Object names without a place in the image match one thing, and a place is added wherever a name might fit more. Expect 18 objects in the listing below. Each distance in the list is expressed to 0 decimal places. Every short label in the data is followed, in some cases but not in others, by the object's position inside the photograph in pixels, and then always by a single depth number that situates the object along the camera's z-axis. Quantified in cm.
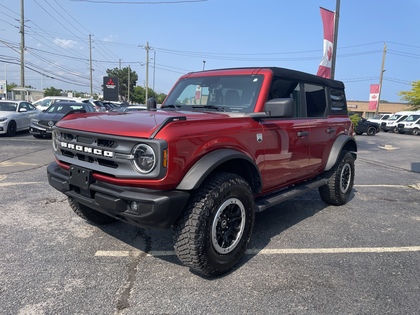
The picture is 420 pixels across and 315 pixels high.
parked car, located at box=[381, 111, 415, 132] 3160
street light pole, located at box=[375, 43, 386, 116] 4442
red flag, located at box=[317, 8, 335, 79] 1153
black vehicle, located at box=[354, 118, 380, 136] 2559
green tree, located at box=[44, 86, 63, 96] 7919
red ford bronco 274
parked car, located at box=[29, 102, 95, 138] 1291
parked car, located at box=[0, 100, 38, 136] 1358
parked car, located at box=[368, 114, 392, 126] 3420
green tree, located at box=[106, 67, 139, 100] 8238
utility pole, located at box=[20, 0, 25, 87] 3066
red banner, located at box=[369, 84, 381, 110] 3703
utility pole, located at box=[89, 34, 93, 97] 5908
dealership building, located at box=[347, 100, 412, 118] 6725
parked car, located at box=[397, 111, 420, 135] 2977
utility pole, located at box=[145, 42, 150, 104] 5551
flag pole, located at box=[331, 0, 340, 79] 1173
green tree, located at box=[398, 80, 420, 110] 4458
